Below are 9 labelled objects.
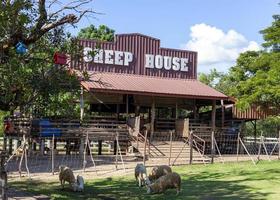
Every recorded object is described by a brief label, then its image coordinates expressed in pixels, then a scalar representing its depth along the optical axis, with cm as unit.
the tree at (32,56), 1057
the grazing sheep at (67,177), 1550
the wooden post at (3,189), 1123
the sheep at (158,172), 1670
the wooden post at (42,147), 2665
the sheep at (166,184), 1448
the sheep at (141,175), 1641
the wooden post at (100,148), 2980
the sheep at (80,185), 1529
